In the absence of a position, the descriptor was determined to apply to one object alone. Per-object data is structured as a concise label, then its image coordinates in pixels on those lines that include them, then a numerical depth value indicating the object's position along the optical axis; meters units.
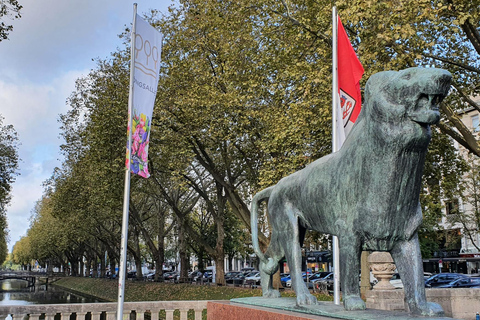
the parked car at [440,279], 25.59
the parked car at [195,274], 53.29
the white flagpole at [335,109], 8.23
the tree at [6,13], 14.55
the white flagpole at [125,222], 9.43
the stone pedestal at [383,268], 11.52
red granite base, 4.52
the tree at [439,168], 16.47
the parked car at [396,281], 26.70
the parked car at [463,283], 24.31
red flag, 9.45
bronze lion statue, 3.67
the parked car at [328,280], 30.66
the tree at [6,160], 29.83
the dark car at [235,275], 48.95
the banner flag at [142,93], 10.29
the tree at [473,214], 30.71
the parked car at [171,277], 50.14
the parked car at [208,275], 45.29
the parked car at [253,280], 37.85
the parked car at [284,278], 36.47
